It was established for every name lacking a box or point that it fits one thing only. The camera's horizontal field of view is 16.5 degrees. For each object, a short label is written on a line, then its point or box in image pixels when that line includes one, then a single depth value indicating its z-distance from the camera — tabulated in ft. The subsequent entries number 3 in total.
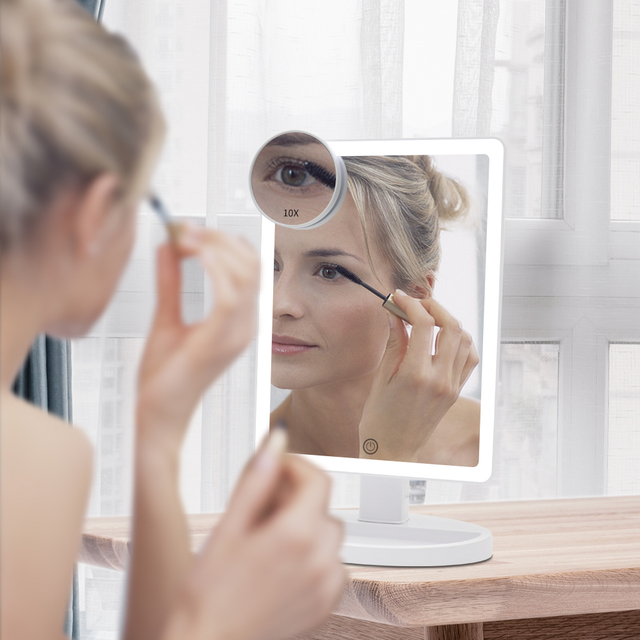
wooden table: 6.10
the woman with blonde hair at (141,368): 3.10
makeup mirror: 6.52
